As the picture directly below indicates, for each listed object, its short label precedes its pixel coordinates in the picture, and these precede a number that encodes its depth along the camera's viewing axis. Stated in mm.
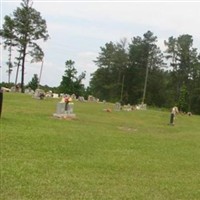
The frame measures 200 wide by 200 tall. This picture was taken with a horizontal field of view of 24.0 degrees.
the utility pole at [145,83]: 87438
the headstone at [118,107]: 44250
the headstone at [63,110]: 26234
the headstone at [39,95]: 44681
